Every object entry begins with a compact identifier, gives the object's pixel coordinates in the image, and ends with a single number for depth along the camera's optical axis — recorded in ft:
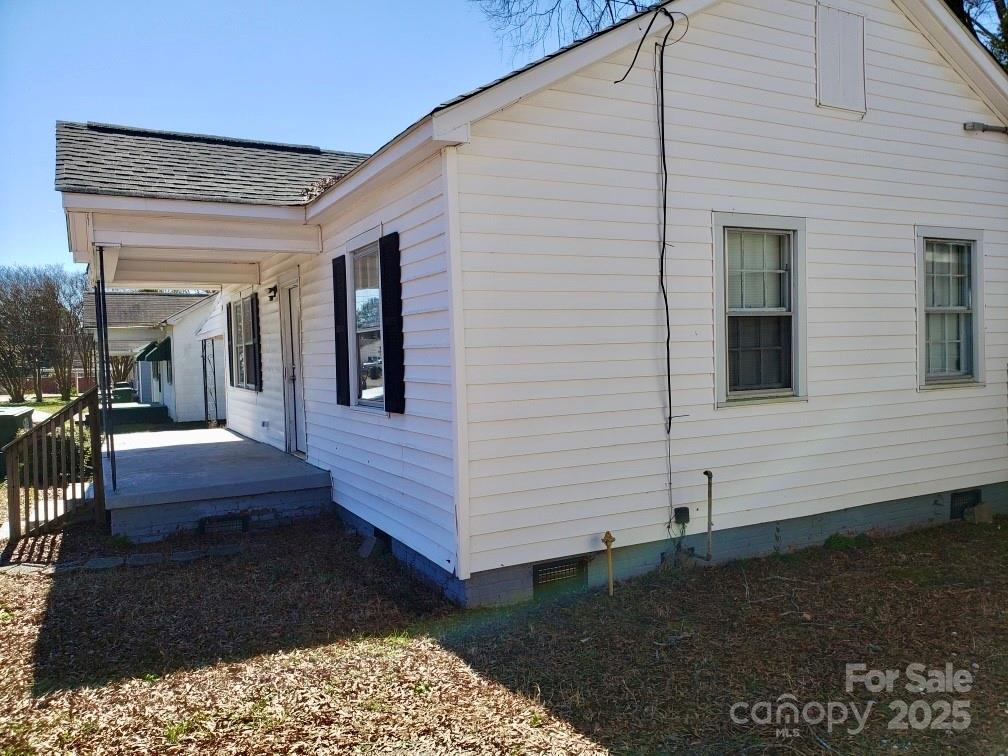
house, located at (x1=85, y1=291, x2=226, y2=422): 58.80
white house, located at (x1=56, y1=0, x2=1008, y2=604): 16.76
